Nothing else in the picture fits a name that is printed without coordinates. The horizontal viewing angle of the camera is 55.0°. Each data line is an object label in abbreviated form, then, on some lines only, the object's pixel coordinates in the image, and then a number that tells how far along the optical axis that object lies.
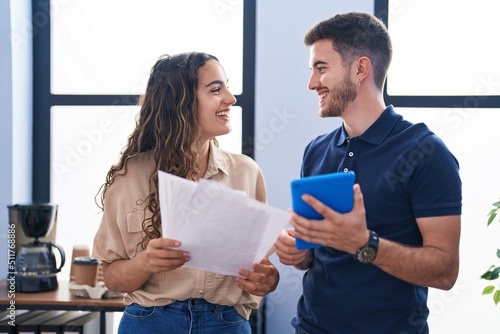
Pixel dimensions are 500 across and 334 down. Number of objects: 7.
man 1.12
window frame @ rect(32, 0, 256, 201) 2.53
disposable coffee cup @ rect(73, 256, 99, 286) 2.14
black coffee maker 2.15
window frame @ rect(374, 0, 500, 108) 2.36
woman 1.32
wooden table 1.99
